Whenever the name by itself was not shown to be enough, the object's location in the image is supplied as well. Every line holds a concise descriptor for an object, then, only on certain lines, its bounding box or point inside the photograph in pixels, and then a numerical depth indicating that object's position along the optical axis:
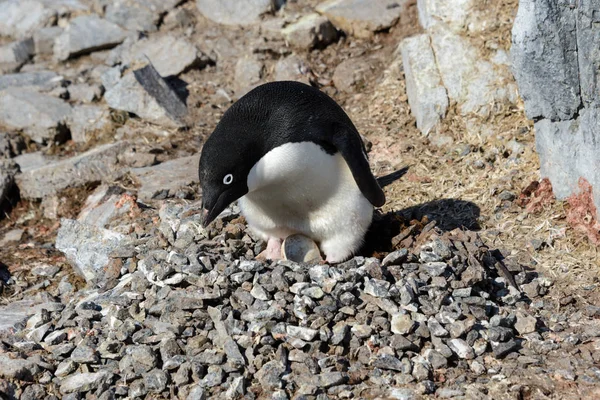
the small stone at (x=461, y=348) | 8.22
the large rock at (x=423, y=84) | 13.46
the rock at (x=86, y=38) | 17.37
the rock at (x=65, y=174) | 13.86
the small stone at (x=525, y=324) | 8.70
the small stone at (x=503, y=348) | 8.24
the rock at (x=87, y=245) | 10.83
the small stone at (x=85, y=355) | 8.29
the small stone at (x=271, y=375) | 7.79
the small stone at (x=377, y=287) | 8.64
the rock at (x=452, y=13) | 13.66
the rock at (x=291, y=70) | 15.76
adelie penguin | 8.80
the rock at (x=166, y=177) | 12.68
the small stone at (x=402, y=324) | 8.34
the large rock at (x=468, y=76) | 13.05
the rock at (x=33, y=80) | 16.28
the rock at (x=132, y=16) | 17.69
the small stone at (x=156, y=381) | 7.93
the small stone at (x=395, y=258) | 9.17
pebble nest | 7.93
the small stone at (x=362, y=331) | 8.31
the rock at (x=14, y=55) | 17.50
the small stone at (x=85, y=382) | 8.04
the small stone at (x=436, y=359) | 8.08
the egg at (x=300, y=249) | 9.77
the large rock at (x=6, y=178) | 13.95
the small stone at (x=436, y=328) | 8.34
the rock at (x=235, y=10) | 17.23
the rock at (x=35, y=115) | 15.31
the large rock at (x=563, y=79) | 10.04
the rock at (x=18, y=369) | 8.16
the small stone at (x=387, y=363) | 7.98
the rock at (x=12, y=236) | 13.12
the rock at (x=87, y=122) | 15.25
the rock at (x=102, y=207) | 12.19
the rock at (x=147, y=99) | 15.17
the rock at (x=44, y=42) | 17.89
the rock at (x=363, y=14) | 16.37
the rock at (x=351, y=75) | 15.61
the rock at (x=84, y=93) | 15.84
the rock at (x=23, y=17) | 18.36
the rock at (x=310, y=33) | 16.28
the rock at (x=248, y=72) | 15.91
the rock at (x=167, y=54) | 16.48
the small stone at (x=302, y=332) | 8.23
